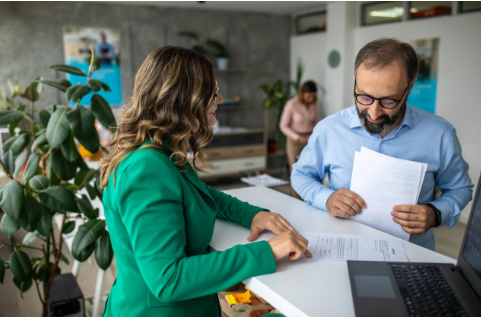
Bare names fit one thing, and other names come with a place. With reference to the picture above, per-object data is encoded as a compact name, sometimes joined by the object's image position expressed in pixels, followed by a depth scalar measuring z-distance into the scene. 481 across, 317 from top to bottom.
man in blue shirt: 1.51
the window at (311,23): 6.79
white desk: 0.93
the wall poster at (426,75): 5.05
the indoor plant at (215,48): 6.45
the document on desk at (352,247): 1.16
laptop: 0.88
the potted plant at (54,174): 1.94
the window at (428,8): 4.93
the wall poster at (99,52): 5.73
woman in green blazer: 1.00
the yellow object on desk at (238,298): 1.72
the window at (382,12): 5.57
